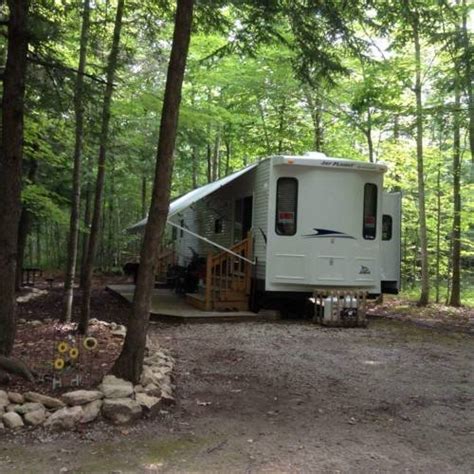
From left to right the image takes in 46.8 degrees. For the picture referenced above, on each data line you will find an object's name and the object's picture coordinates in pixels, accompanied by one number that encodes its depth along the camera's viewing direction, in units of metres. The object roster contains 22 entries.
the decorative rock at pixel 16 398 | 4.29
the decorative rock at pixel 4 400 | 4.18
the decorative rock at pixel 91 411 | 4.18
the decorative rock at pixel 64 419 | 4.06
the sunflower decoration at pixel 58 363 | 4.83
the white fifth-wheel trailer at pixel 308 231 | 10.06
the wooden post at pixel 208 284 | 10.48
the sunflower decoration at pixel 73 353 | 5.09
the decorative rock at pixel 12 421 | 4.03
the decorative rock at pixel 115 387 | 4.43
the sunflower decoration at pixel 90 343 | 5.08
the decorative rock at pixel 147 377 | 4.91
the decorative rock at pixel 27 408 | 4.15
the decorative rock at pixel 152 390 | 4.68
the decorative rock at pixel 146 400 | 4.45
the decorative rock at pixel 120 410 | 4.22
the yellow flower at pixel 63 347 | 5.02
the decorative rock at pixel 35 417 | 4.07
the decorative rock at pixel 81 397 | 4.30
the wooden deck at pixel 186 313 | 9.90
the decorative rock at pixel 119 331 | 7.55
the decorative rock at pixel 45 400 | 4.27
